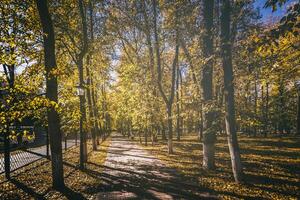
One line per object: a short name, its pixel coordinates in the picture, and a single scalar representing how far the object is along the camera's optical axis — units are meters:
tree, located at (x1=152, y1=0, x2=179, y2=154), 18.52
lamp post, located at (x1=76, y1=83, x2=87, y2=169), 12.56
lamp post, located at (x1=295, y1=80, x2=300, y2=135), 33.36
